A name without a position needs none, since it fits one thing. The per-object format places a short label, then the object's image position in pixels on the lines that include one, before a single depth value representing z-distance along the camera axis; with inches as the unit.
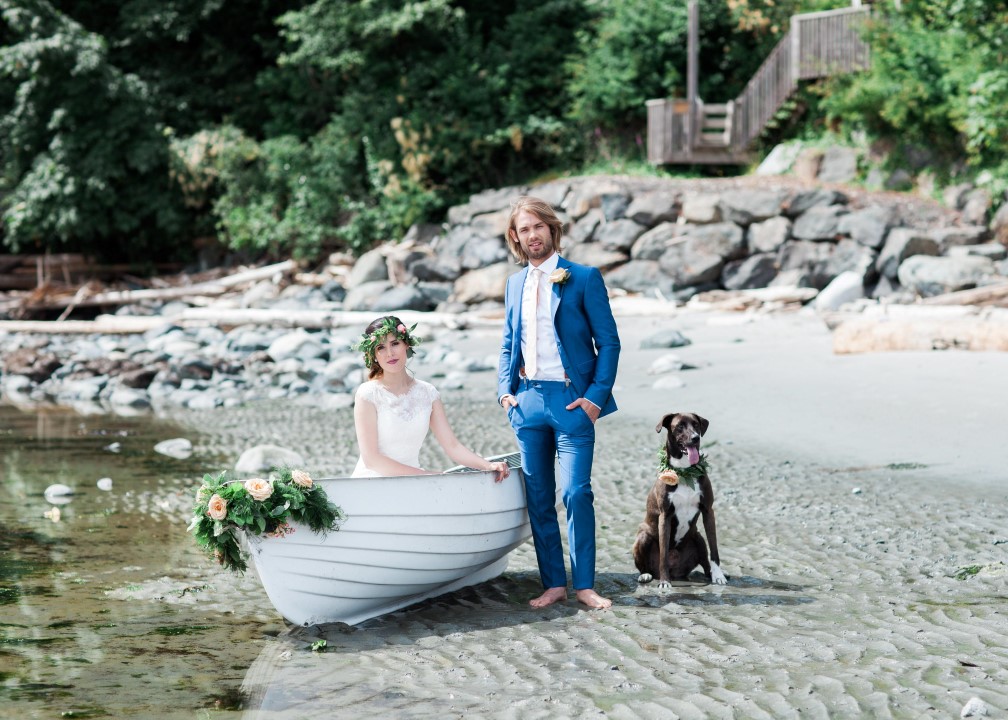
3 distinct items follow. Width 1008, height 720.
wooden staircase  979.3
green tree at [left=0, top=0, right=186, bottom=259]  1198.3
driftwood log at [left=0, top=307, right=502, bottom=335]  841.5
